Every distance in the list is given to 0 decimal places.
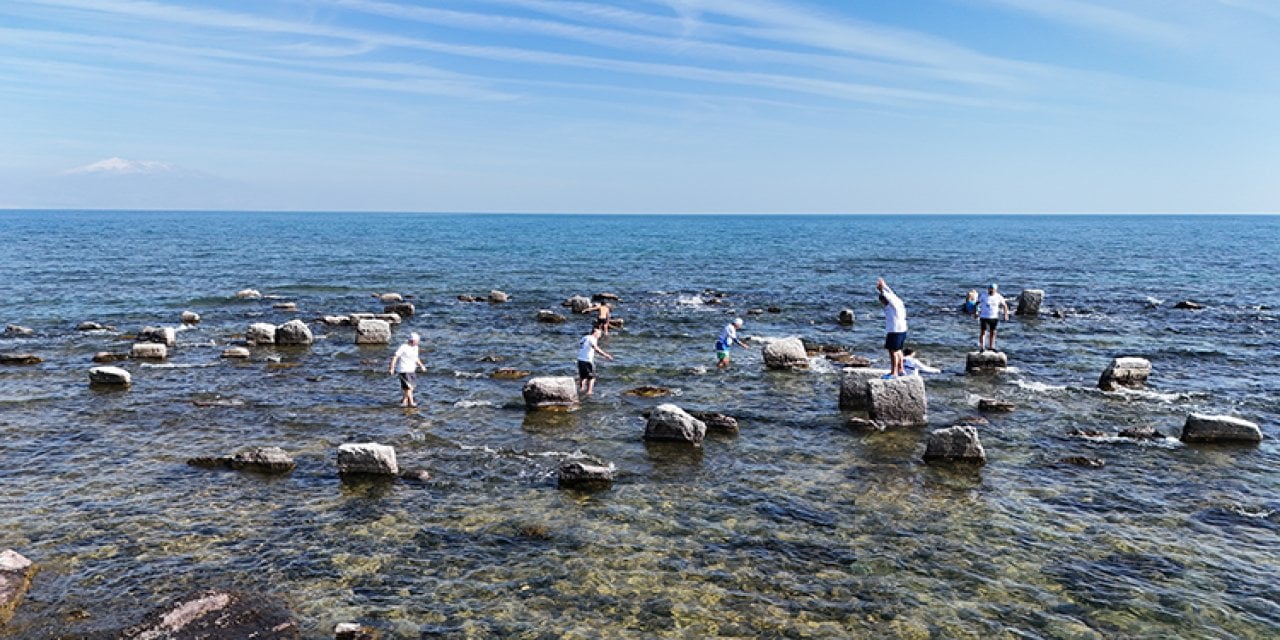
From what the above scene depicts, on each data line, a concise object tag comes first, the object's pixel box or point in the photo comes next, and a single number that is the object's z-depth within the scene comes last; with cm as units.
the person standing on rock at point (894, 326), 2411
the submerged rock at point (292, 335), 3338
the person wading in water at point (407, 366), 2322
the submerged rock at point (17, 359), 2875
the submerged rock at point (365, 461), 1706
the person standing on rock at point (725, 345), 2923
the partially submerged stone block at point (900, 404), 2127
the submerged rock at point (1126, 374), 2556
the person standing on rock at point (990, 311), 3041
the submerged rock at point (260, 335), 3328
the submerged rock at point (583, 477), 1667
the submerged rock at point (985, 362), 2836
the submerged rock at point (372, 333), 3362
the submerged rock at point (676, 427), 1958
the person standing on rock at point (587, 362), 2481
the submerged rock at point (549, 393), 2323
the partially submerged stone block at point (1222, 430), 1956
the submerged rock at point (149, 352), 2972
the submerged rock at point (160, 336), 3241
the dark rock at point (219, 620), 1059
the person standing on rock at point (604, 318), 2715
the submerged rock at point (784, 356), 2888
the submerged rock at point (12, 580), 1137
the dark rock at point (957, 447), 1819
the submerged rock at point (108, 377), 2531
